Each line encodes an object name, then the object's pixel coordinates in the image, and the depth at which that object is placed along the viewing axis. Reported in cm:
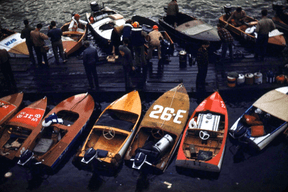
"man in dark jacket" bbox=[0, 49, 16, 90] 1202
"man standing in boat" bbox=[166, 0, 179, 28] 1627
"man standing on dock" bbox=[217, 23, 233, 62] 1282
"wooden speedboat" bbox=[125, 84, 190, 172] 900
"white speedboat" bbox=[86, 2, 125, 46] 1622
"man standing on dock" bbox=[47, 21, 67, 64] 1305
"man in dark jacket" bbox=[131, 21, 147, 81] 1182
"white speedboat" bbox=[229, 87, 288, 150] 956
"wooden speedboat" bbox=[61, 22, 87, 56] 1540
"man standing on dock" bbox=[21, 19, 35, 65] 1300
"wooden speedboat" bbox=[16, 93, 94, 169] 931
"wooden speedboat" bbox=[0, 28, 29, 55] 1556
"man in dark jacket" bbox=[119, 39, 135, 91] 1130
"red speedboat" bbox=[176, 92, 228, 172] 883
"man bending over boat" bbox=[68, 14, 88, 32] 1705
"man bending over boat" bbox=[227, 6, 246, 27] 1564
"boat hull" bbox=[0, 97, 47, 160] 1000
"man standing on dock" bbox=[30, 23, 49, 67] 1282
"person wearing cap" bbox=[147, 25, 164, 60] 1288
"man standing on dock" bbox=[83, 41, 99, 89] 1141
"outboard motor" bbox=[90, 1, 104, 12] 1870
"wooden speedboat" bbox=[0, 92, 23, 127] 1126
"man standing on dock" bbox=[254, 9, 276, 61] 1241
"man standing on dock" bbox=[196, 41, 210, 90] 1112
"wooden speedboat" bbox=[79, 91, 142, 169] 917
